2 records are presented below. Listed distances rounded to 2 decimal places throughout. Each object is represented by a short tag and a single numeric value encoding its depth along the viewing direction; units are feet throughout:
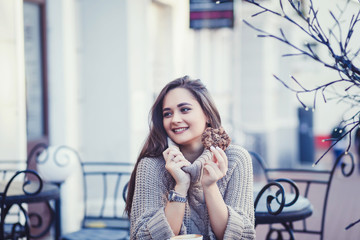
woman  7.30
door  17.57
